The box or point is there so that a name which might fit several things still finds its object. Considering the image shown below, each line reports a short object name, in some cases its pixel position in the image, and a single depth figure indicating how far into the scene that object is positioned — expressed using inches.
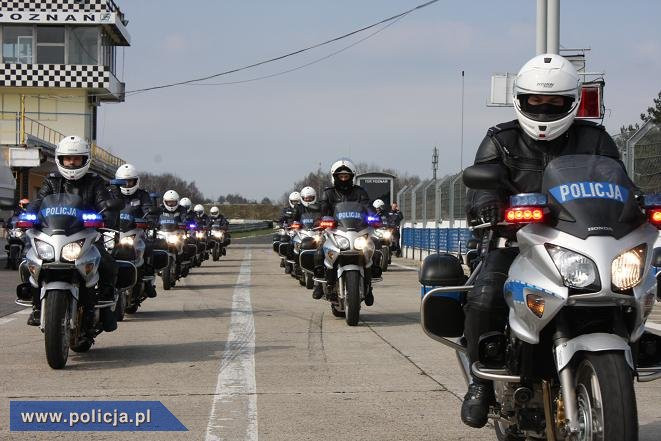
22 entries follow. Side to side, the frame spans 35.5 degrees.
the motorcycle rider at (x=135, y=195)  579.7
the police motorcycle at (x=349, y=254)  466.9
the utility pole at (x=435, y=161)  2591.0
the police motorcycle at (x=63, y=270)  322.7
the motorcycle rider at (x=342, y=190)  527.2
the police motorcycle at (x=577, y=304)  155.3
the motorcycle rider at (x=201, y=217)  1264.8
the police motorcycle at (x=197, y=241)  835.4
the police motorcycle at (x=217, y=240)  1379.2
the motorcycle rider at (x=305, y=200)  844.0
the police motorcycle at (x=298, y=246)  729.5
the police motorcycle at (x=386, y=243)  1011.8
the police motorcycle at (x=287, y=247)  836.0
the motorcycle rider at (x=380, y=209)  1133.7
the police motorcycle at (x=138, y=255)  509.0
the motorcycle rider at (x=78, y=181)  374.3
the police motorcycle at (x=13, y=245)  959.3
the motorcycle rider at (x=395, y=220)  1209.5
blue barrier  1075.9
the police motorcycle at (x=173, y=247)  733.9
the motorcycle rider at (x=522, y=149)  186.9
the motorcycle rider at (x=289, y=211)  1069.1
